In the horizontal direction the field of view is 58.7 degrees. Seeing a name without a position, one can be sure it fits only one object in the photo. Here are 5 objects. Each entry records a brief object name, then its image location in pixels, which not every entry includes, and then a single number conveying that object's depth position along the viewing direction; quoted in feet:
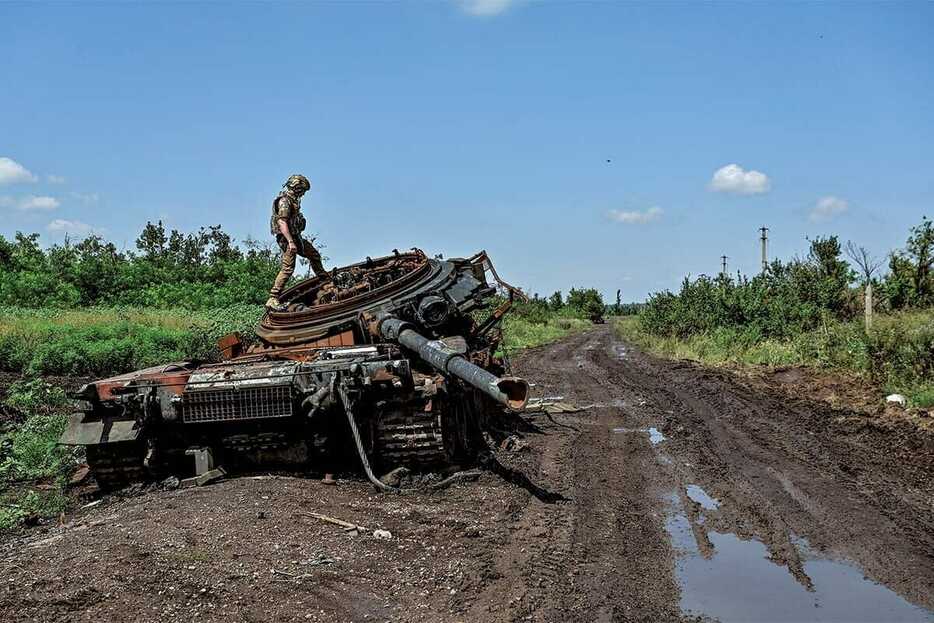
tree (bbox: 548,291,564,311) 224.94
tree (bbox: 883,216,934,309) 68.95
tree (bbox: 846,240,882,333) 53.13
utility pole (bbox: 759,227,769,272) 161.48
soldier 30.45
